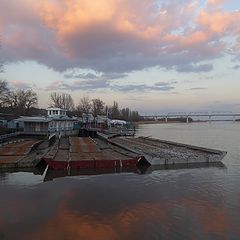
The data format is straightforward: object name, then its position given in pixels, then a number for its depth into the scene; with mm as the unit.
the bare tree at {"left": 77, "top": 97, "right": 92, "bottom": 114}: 100485
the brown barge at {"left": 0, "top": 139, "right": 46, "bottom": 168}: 20883
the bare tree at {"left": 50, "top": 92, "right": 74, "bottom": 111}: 102195
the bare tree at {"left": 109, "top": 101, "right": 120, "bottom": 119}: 120816
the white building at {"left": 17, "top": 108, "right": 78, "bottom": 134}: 42200
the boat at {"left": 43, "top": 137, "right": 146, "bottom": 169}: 20903
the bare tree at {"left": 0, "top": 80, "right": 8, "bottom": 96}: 43347
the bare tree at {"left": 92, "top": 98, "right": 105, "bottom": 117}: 101462
